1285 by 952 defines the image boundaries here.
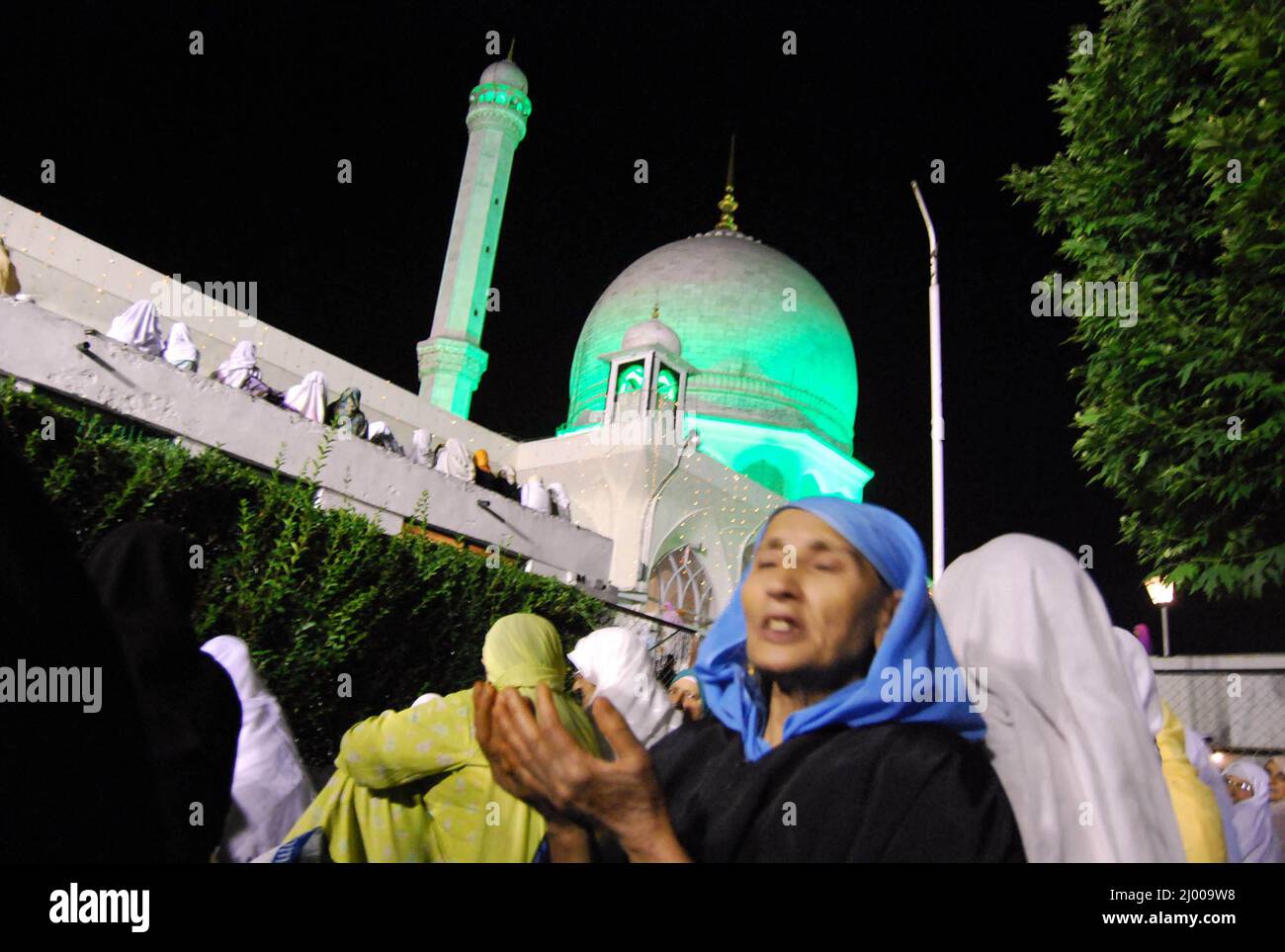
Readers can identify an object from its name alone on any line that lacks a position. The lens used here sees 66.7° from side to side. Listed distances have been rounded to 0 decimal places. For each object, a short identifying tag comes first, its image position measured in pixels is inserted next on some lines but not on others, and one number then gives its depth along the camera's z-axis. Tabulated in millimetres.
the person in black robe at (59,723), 1210
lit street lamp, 11401
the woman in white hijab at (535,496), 17016
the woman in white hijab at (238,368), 12352
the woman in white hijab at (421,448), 16031
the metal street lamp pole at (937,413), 13289
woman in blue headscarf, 1632
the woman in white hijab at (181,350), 11828
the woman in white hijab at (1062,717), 1882
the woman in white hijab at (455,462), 16047
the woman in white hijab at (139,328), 11281
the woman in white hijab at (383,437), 14445
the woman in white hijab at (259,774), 3232
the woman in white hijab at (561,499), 18766
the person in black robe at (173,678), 2449
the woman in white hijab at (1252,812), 5100
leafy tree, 7148
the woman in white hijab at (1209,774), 2746
